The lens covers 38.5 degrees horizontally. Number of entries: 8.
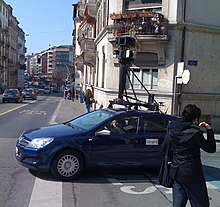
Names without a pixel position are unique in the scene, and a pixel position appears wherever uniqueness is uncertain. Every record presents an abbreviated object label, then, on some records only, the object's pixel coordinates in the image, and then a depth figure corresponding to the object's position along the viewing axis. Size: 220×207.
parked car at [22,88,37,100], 42.34
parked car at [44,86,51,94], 79.06
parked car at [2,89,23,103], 32.34
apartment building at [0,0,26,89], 76.62
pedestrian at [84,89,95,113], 17.42
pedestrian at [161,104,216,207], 3.70
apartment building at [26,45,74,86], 136.68
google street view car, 6.11
